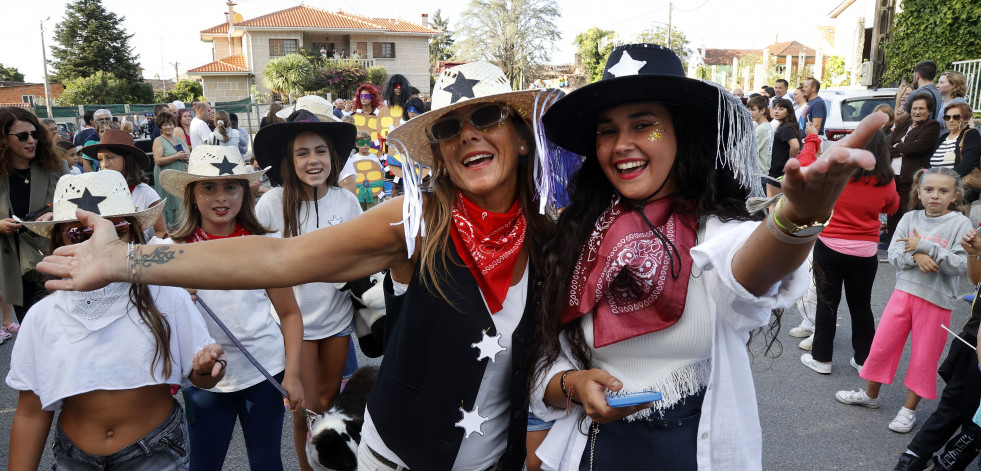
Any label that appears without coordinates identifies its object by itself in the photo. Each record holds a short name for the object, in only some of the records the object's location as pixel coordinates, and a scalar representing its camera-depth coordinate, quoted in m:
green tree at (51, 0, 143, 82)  46.34
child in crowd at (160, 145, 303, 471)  2.73
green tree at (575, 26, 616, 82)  46.70
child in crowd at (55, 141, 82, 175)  7.49
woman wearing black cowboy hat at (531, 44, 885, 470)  1.56
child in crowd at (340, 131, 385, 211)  6.81
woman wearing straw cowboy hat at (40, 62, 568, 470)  1.78
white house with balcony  43.38
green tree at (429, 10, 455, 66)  81.25
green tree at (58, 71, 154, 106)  38.53
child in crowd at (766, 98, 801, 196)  8.29
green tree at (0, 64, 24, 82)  65.01
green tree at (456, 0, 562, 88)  46.34
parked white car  11.65
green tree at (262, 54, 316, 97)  34.91
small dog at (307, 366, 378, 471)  2.59
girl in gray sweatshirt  3.89
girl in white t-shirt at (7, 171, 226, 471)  2.19
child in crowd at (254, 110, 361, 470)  3.28
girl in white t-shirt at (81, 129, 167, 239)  5.35
